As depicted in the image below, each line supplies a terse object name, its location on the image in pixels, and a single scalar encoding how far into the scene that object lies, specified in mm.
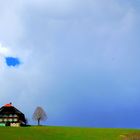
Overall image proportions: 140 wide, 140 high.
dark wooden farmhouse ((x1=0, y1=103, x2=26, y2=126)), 142375
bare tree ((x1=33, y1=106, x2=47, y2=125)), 152150
